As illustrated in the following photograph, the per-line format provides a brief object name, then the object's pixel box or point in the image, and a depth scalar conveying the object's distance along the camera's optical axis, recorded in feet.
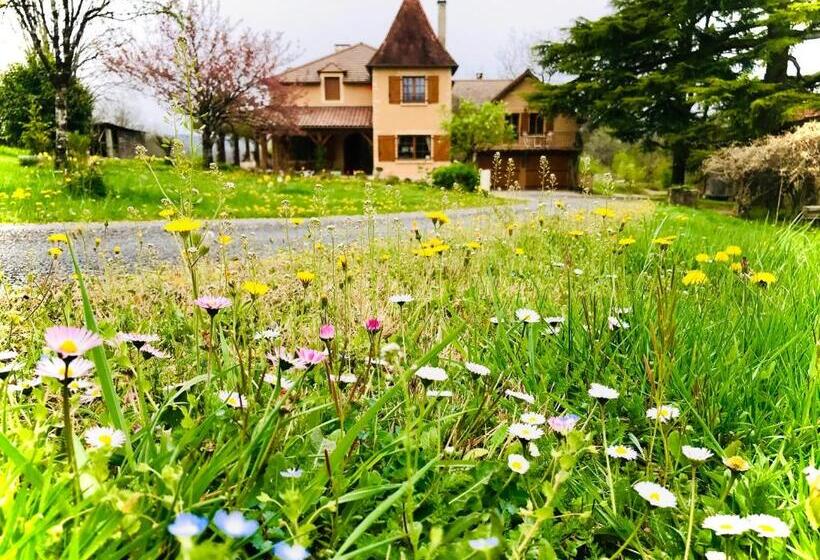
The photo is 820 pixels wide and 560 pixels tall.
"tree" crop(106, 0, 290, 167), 60.54
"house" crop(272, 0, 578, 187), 71.46
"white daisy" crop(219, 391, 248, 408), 3.29
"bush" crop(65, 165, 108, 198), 15.63
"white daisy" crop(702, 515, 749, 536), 2.50
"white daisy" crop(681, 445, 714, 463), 2.85
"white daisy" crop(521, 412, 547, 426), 3.53
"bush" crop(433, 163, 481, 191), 52.65
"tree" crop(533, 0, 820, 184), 54.54
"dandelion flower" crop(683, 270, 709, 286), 6.12
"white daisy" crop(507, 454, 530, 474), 2.96
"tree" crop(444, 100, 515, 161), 71.77
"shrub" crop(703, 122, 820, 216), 30.32
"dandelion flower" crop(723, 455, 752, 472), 2.74
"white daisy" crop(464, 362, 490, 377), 3.62
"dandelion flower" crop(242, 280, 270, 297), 4.37
